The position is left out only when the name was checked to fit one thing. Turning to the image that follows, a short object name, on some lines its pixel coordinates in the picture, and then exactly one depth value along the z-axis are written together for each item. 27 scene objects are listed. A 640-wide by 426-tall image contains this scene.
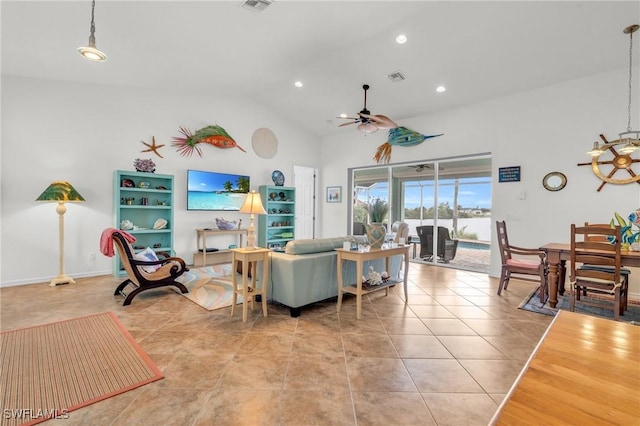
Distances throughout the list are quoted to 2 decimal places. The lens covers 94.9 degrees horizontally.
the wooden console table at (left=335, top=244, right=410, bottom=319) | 3.19
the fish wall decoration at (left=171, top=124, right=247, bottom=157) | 5.79
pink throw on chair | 3.64
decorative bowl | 6.06
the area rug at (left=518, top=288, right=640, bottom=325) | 3.27
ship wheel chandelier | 3.68
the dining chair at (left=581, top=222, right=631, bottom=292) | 3.27
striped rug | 1.78
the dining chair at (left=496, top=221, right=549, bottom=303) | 3.75
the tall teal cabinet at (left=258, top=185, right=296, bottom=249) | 6.88
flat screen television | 5.89
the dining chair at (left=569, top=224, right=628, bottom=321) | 2.96
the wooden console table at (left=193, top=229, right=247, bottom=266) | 5.77
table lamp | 3.24
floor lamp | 4.17
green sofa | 3.20
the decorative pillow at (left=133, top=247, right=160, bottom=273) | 3.87
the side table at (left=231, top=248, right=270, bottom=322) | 3.02
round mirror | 4.54
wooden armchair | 3.61
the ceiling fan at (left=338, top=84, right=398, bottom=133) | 4.26
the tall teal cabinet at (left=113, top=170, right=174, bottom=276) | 4.91
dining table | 3.41
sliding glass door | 5.67
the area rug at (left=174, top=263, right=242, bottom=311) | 3.69
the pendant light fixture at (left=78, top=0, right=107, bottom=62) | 2.59
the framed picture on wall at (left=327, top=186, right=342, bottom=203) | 7.76
